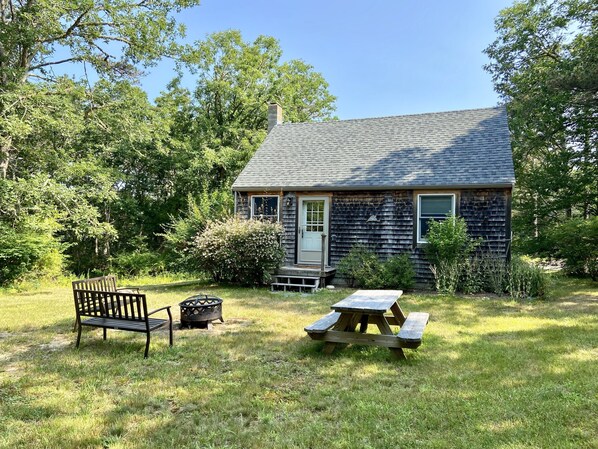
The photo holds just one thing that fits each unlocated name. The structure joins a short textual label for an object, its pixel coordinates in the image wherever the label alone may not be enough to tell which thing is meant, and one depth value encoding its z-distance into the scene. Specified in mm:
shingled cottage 10234
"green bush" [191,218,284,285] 10516
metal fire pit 6281
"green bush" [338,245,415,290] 10070
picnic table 4527
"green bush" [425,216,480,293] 9688
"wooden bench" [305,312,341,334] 4723
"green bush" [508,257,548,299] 9141
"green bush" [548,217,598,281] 11289
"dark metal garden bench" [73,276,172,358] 4898
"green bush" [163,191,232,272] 11687
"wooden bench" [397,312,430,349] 4353
